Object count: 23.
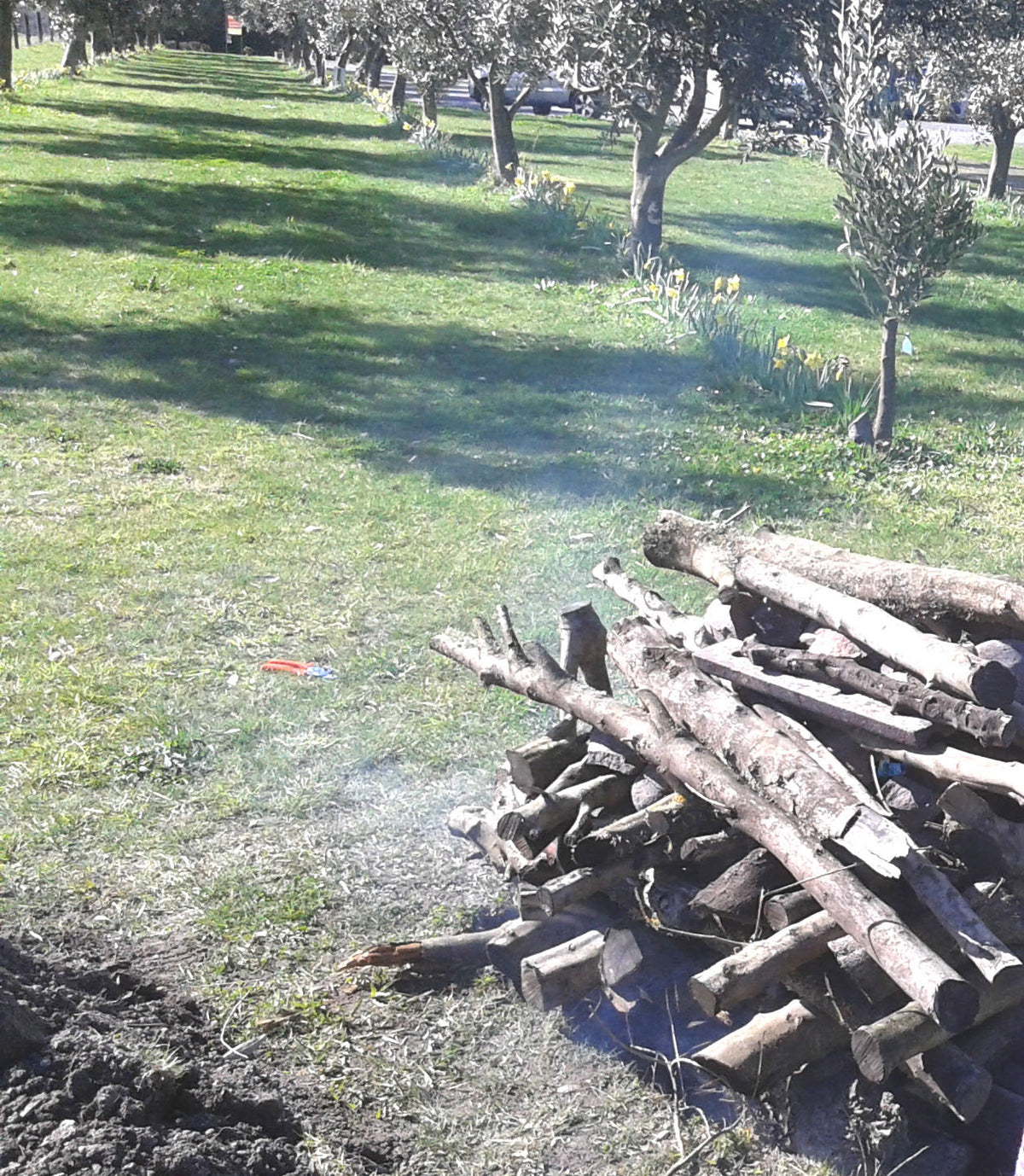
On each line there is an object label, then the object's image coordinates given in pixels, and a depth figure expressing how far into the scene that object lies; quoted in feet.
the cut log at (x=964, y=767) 10.94
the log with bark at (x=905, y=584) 13.44
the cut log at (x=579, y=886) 12.25
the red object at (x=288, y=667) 19.66
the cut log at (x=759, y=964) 10.66
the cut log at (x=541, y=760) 13.88
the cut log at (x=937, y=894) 10.13
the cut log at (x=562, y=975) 11.96
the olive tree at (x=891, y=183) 29.19
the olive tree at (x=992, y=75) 52.90
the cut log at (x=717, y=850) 12.03
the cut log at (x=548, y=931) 12.59
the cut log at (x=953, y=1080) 10.23
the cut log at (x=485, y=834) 13.91
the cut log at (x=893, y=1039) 10.01
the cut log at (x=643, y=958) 11.66
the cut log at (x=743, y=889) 11.42
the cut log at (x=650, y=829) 12.22
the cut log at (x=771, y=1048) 10.61
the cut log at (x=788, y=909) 11.12
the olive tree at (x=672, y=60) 43.88
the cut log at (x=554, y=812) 13.04
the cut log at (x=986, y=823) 11.13
